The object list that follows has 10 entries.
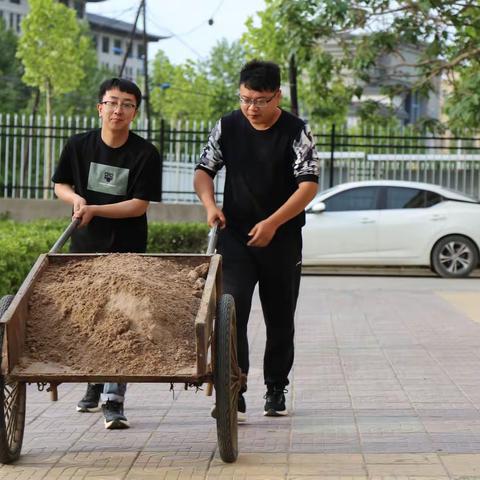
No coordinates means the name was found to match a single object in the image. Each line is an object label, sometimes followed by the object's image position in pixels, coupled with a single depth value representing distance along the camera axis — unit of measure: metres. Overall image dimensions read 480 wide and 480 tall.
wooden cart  5.13
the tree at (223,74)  52.62
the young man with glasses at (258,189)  6.37
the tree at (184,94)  53.50
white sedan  19.27
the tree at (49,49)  39.69
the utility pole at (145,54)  41.72
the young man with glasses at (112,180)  6.44
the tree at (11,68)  65.88
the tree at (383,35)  19.69
